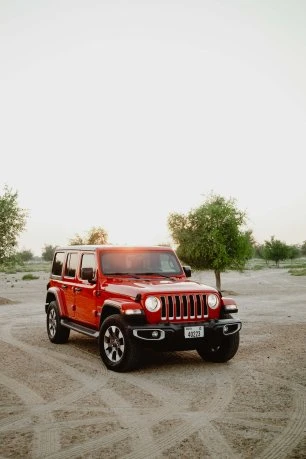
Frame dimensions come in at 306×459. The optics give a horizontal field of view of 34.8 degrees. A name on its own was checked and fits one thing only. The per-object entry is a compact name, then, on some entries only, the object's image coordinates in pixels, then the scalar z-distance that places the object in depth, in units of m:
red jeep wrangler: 7.70
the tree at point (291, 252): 91.76
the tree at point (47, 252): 132.00
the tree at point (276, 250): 89.25
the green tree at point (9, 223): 23.27
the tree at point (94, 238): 56.92
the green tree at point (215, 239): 28.39
